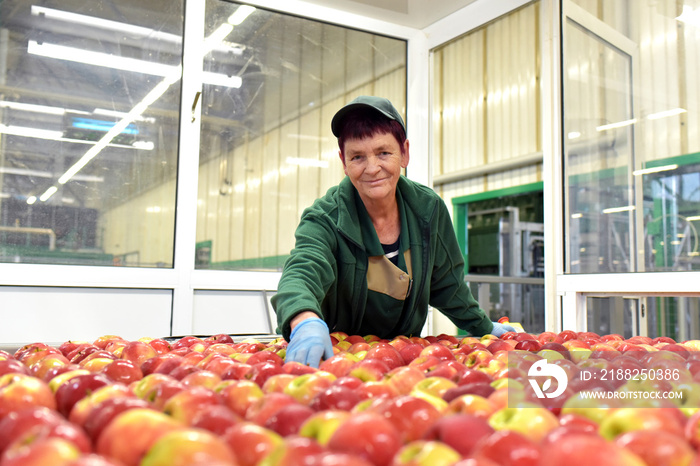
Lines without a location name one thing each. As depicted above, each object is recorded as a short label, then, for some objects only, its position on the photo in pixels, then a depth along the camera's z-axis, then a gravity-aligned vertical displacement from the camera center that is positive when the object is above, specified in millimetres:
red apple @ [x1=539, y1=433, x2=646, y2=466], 497 -147
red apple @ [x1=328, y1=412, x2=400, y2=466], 584 -162
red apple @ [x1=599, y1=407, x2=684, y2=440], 666 -159
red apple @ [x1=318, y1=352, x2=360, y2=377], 1129 -170
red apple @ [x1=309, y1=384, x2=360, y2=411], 809 -168
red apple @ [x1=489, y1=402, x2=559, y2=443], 671 -166
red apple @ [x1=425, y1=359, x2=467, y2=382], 1050 -165
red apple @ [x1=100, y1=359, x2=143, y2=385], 1079 -181
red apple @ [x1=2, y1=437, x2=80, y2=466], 486 -153
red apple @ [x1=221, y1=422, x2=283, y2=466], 574 -165
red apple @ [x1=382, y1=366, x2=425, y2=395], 973 -170
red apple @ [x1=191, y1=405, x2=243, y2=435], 672 -167
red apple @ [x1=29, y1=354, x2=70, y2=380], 1171 -186
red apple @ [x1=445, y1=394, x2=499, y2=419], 762 -167
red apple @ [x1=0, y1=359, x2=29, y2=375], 1046 -171
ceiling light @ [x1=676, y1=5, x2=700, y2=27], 2992 +1381
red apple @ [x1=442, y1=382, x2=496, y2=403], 869 -164
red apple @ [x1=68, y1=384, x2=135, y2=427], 744 -167
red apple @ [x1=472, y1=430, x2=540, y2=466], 538 -157
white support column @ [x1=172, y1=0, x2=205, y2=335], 3365 +641
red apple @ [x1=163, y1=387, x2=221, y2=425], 747 -165
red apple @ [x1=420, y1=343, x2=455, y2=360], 1308 -163
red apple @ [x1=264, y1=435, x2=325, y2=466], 506 -155
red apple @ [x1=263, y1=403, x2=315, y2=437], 696 -170
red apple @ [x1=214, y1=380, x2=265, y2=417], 852 -175
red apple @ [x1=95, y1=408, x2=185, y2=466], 591 -164
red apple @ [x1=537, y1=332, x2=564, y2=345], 1777 -174
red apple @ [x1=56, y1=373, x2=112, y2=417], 864 -171
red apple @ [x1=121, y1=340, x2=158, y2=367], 1371 -184
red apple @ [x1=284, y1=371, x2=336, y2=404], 888 -168
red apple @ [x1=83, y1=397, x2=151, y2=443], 685 -163
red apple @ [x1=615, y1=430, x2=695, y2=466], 564 -160
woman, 1809 +114
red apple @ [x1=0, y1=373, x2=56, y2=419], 796 -172
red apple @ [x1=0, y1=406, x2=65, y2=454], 633 -163
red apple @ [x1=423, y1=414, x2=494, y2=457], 614 -162
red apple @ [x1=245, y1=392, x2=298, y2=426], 752 -170
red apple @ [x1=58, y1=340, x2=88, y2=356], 1530 -195
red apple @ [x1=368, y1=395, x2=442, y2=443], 702 -165
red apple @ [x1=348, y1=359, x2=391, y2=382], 1031 -164
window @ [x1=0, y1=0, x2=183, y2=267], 3107 +795
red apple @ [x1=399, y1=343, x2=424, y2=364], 1395 -174
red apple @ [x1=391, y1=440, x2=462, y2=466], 525 -161
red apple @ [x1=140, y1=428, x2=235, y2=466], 516 -156
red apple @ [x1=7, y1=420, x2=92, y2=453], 570 -159
